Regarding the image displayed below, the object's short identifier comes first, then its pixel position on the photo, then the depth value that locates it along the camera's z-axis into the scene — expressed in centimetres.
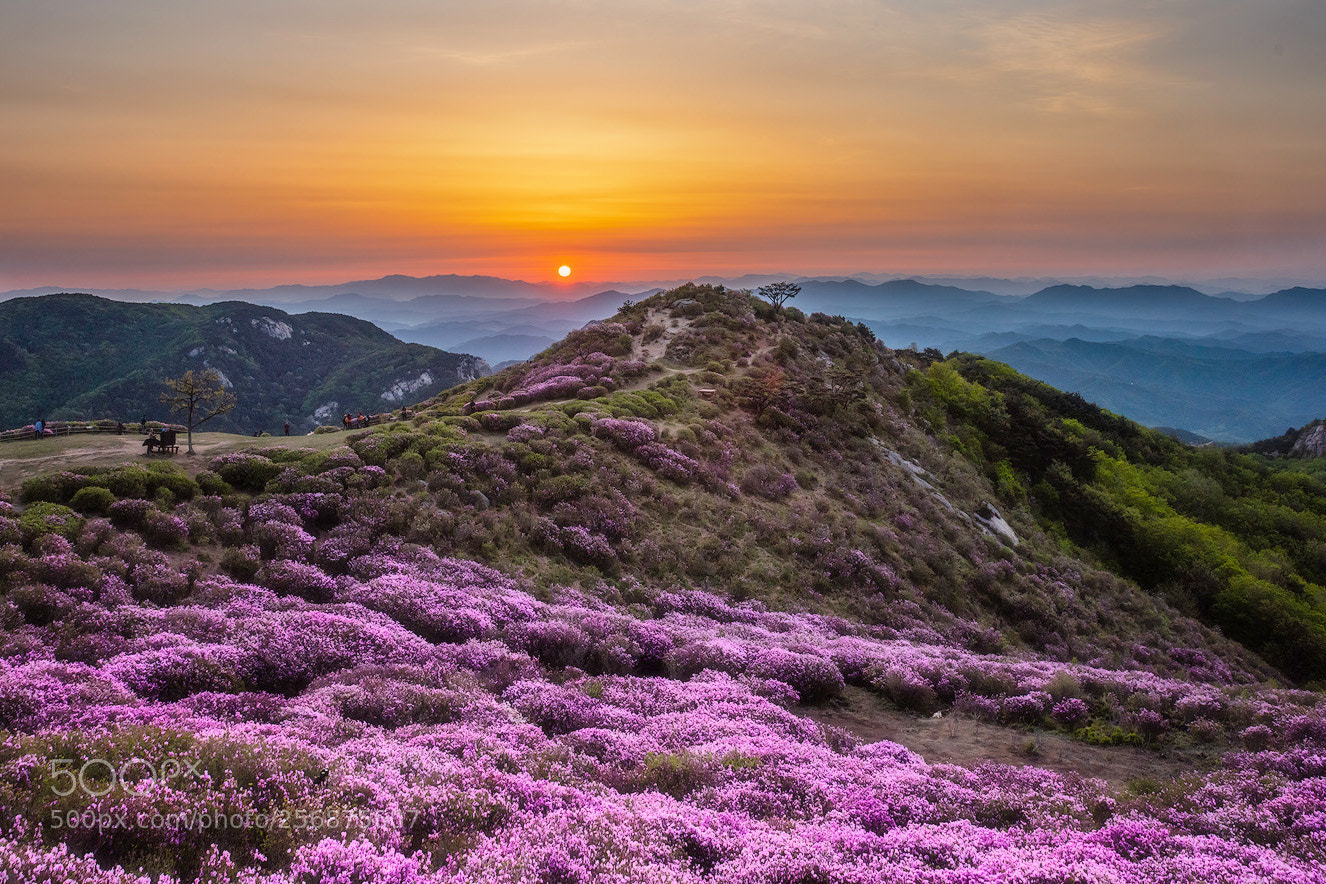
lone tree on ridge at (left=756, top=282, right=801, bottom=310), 5859
